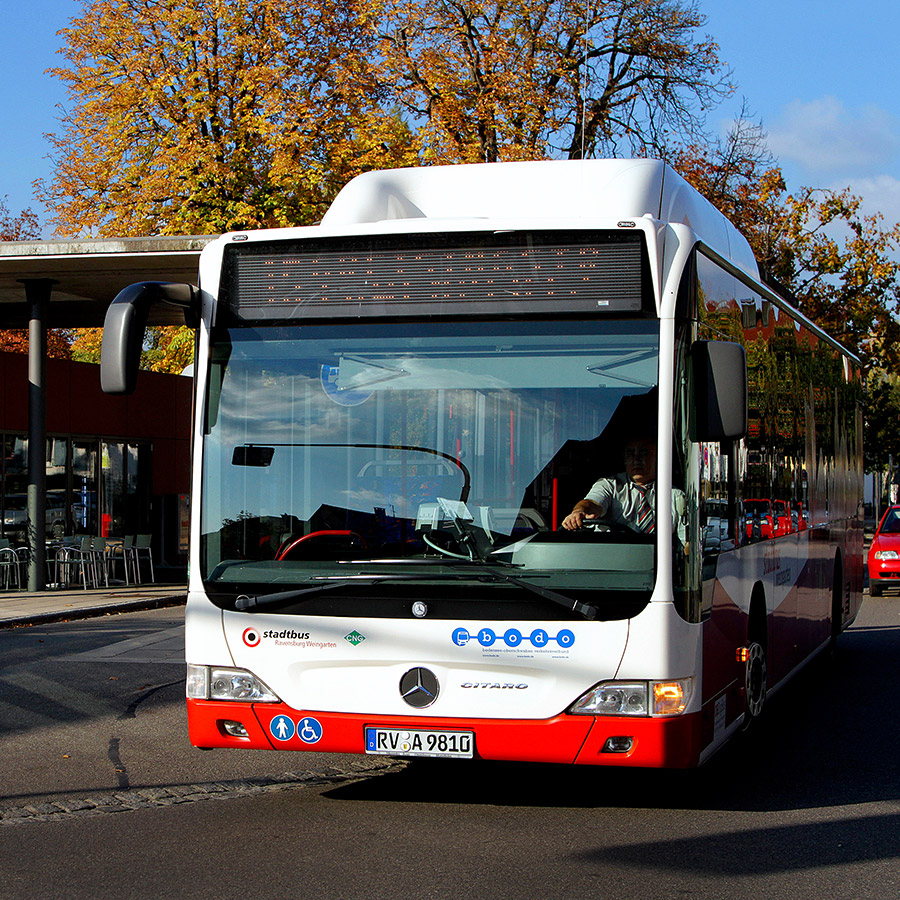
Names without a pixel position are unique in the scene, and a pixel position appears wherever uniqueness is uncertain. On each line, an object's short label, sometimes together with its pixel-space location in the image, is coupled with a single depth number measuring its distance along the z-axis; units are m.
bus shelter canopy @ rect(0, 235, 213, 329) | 18.31
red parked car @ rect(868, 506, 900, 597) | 21.66
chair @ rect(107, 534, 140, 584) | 22.84
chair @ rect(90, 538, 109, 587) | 22.28
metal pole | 20.77
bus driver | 5.93
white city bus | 5.87
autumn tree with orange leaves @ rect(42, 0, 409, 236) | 26.36
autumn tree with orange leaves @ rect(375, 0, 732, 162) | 29.50
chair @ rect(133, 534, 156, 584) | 22.53
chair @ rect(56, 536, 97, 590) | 22.09
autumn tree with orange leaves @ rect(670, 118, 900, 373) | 33.31
